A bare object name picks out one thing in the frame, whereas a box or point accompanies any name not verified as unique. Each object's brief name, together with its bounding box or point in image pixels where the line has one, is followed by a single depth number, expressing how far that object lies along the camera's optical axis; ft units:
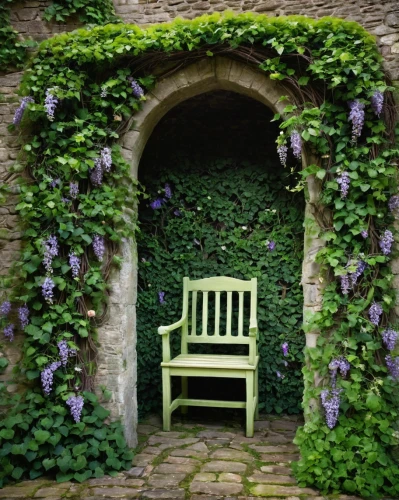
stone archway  10.08
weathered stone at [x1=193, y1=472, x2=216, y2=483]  9.27
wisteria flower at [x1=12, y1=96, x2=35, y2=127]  10.28
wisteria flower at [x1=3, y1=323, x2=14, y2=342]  10.31
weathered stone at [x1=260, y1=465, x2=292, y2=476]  9.66
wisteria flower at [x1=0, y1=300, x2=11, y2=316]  10.31
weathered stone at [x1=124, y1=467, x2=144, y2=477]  9.61
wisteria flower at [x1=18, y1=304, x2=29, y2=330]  10.09
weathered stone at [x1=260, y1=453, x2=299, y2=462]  10.30
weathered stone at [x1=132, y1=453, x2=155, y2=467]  10.16
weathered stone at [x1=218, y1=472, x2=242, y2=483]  9.23
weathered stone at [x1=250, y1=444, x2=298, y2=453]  10.84
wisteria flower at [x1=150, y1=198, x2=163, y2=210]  14.26
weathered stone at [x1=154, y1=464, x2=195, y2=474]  9.69
